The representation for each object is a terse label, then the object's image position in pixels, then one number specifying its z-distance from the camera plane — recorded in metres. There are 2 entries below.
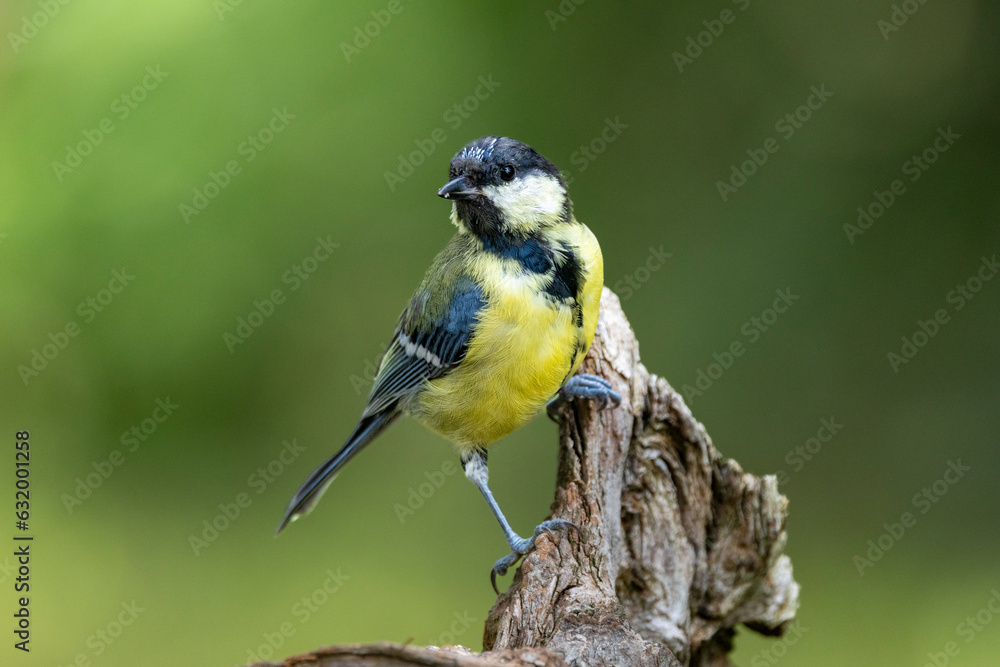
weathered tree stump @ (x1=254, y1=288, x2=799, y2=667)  5.18
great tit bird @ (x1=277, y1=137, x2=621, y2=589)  4.92
